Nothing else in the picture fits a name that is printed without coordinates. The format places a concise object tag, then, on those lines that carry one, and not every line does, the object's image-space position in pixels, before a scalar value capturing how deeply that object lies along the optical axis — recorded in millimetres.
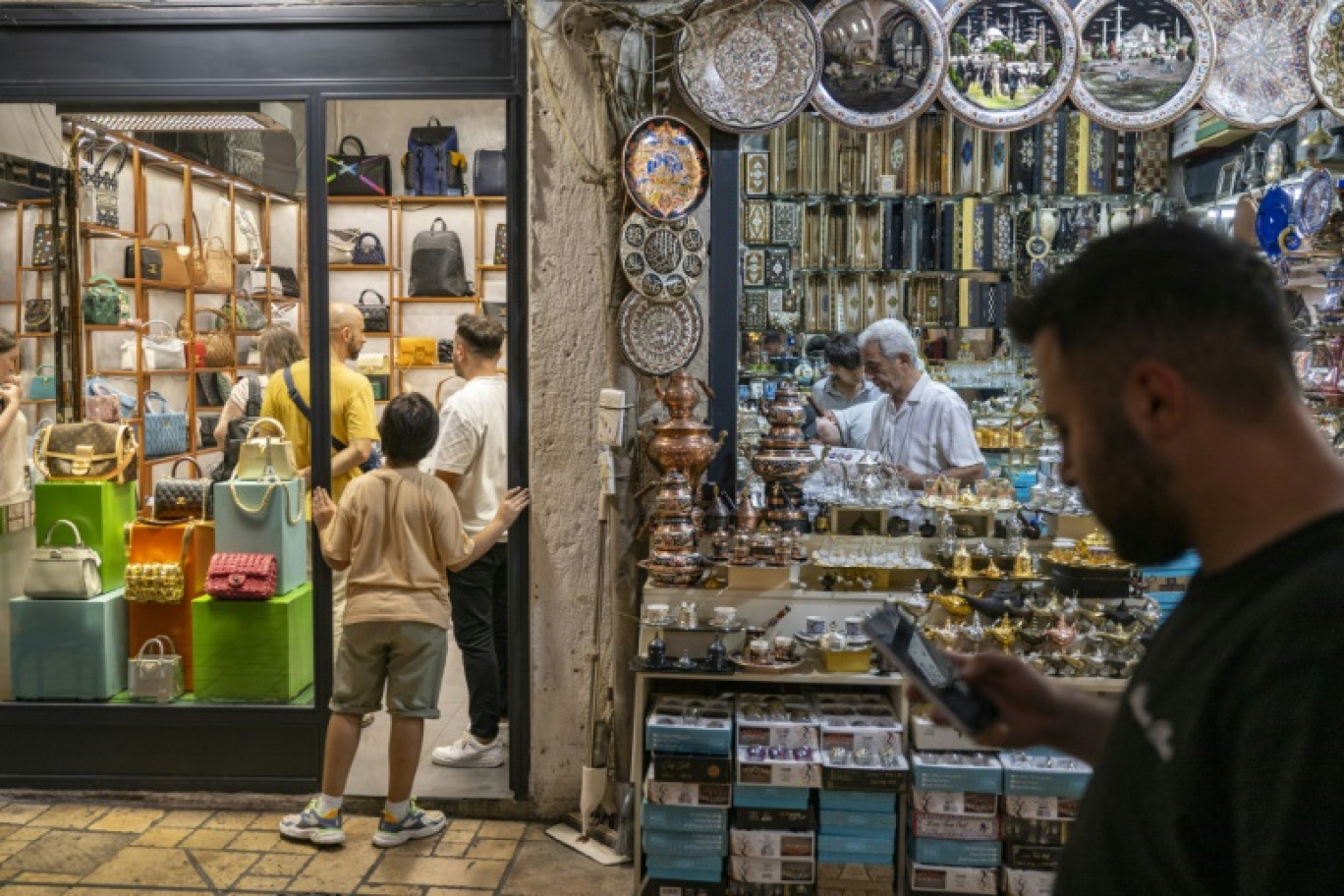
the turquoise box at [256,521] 4512
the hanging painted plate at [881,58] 3881
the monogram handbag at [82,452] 4543
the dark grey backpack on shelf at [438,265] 7012
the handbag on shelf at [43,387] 5906
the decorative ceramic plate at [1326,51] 3852
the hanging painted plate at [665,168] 3912
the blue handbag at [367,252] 6980
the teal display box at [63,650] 4457
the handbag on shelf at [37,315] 6270
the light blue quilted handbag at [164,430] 6758
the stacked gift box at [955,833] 3395
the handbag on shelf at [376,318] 7125
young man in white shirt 4582
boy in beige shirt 3879
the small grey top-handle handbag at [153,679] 4480
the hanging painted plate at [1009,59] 3875
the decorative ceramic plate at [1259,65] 3891
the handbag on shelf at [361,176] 6555
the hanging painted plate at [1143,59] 3889
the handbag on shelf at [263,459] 4539
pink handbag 4430
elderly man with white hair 4559
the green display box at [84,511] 4547
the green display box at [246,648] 4480
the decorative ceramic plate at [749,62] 3850
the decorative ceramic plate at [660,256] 3975
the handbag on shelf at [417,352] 7207
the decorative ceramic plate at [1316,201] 3920
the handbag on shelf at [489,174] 6467
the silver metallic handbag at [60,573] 4469
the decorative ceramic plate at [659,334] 4043
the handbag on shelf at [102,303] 6176
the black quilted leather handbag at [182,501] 4648
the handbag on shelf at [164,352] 6891
